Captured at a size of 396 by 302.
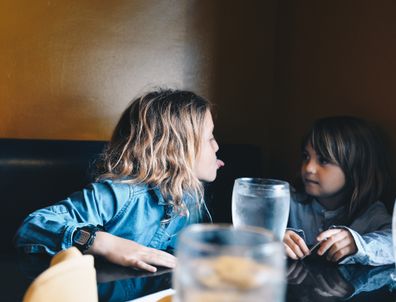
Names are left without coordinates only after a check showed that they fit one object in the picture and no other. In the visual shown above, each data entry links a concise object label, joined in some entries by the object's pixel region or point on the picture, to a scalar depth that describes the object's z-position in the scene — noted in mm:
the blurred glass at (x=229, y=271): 359
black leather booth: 1557
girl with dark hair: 1441
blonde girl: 1193
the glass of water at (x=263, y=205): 771
